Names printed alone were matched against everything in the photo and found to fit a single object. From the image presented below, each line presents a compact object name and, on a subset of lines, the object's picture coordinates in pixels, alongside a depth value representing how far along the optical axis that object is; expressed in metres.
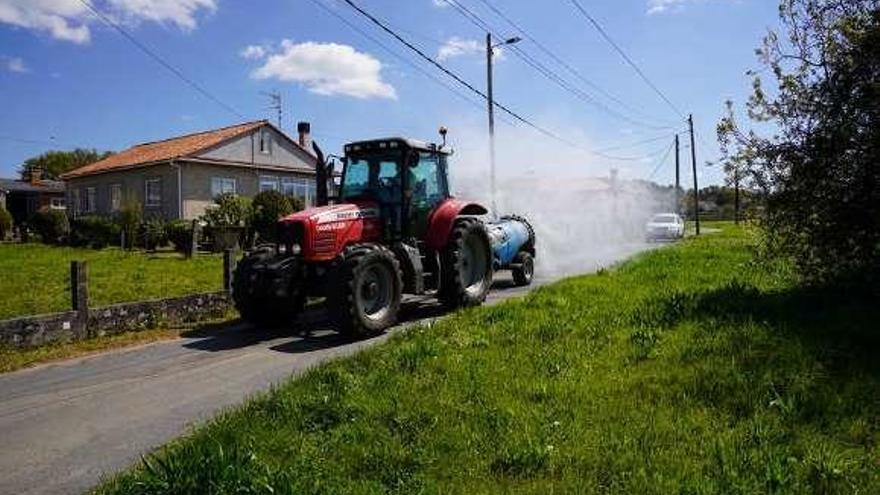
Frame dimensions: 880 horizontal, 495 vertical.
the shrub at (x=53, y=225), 30.09
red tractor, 9.70
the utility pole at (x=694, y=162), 51.89
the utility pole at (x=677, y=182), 57.94
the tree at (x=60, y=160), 88.31
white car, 39.38
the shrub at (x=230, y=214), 25.09
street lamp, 25.39
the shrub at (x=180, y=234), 22.97
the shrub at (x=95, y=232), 27.34
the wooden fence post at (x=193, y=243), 22.56
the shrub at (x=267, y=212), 25.39
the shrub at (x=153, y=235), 25.72
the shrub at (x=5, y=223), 35.00
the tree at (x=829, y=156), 8.26
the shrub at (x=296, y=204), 27.12
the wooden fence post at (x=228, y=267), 12.38
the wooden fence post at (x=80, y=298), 9.82
